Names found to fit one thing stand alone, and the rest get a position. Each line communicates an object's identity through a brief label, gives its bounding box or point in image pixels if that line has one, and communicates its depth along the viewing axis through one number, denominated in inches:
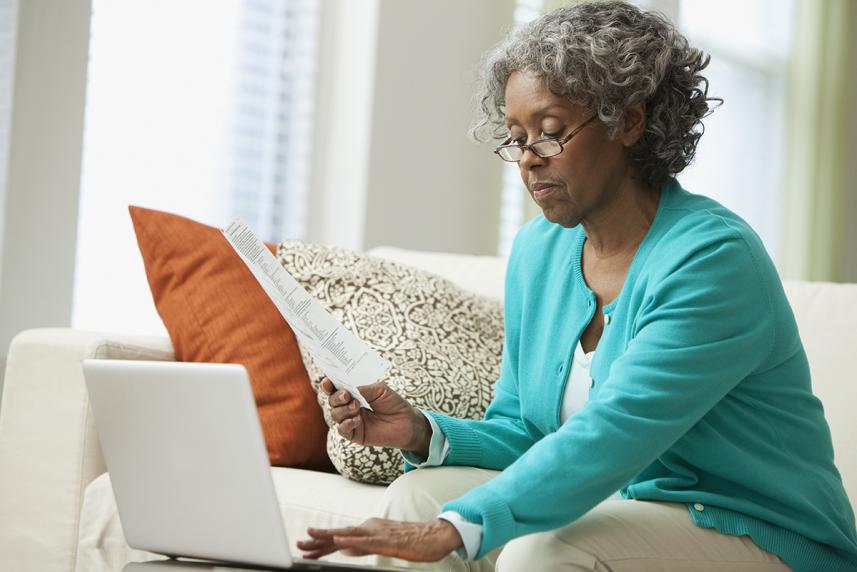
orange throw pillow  111.5
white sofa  105.2
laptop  75.8
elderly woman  81.1
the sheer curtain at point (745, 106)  247.2
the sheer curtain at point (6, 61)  135.7
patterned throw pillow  106.5
